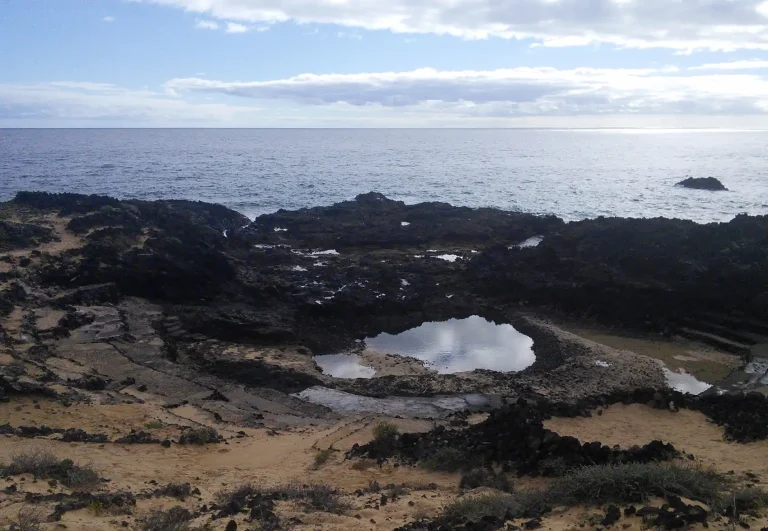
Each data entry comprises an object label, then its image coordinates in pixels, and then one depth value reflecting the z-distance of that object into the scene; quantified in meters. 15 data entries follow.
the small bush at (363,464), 12.97
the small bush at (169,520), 8.75
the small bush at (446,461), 12.34
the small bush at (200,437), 13.94
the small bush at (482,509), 9.10
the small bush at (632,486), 9.37
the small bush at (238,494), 10.30
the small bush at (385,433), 13.77
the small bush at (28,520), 8.09
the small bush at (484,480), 11.16
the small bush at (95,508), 9.16
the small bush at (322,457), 13.14
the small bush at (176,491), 10.52
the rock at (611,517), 8.52
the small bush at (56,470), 10.65
